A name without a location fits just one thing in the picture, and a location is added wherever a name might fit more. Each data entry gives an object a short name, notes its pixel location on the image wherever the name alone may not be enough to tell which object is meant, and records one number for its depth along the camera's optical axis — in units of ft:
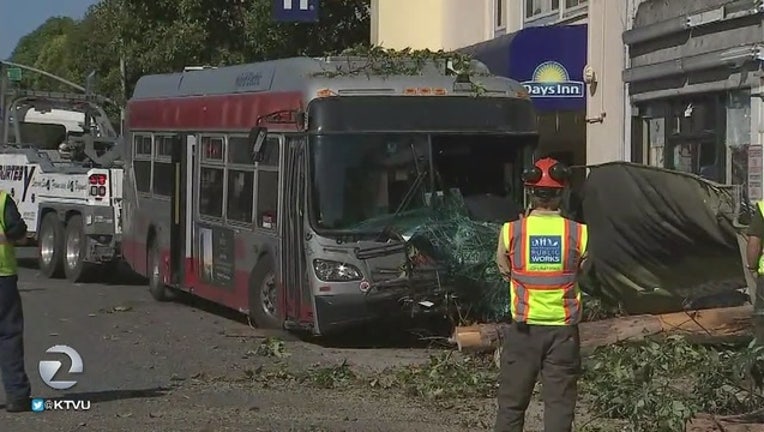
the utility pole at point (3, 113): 84.43
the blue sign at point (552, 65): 63.98
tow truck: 67.31
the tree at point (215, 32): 98.68
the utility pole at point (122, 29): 102.17
